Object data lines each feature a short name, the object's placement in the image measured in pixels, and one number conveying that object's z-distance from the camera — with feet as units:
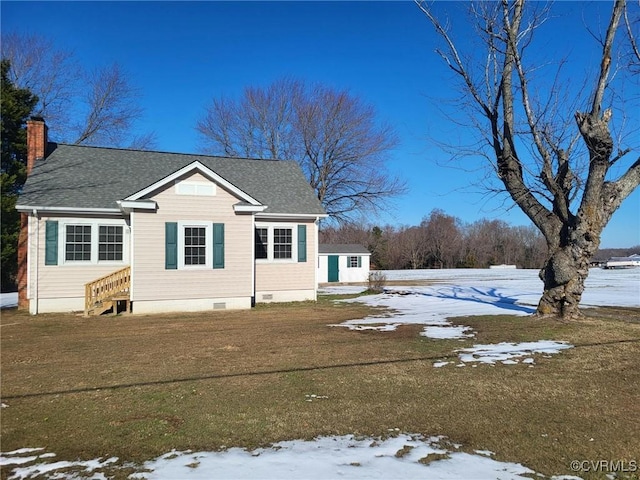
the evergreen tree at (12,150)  67.51
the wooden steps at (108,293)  44.83
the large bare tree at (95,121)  99.30
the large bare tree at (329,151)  97.81
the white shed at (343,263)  115.65
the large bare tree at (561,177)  33.78
